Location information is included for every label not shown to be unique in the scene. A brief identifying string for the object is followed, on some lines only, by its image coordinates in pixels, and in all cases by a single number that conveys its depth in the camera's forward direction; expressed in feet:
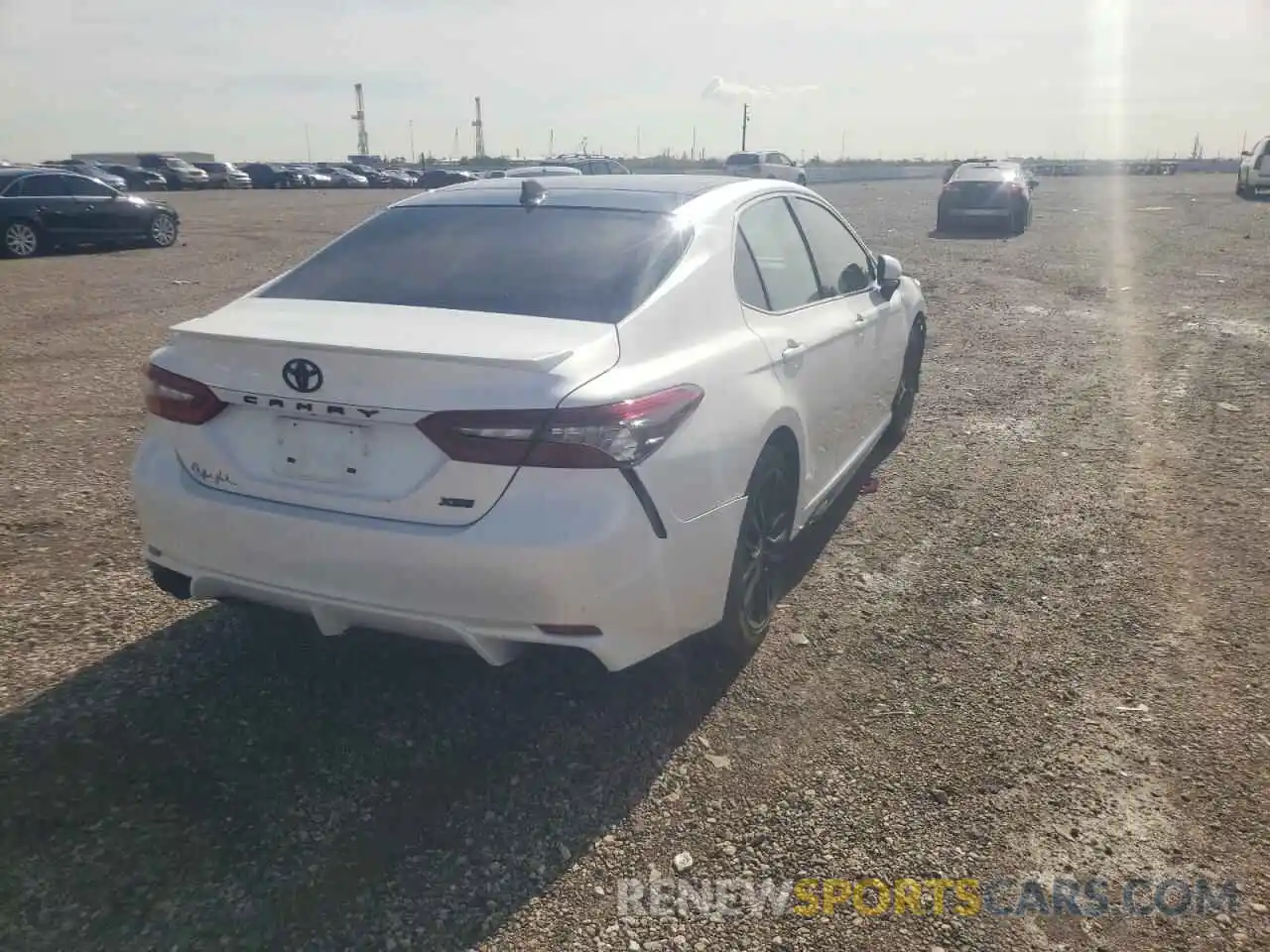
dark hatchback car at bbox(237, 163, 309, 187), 178.09
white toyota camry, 8.90
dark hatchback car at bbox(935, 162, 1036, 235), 67.87
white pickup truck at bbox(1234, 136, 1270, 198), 103.60
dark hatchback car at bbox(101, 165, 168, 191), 147.33
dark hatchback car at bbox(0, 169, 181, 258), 53.93
